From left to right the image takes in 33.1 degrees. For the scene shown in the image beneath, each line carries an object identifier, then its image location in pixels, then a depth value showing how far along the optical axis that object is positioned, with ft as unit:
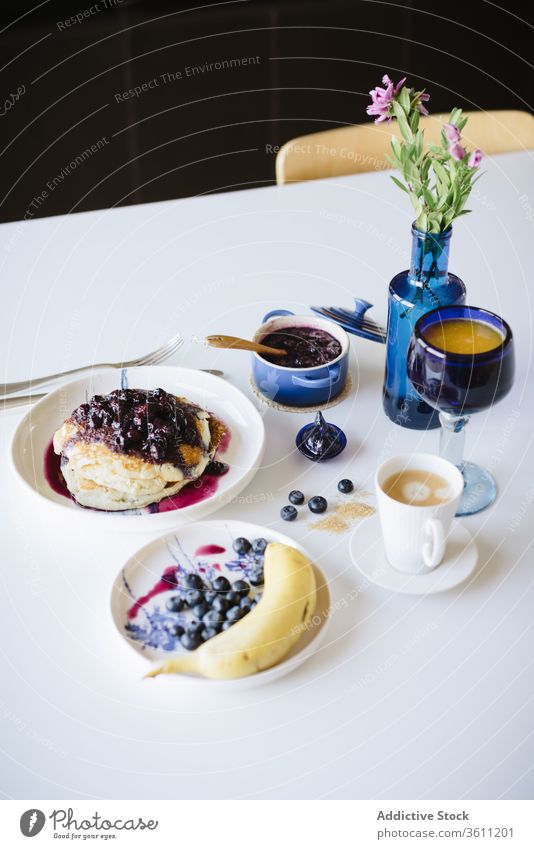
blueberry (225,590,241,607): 3.29
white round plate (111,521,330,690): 3.17
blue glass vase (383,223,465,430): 3.85
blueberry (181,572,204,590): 3.40
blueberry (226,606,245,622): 3.23
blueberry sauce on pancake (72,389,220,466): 3.80
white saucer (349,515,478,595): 3.42
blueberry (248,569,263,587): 3.40
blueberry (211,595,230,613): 3.26
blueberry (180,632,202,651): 3.15
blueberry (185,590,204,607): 3.31
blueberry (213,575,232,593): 3.36
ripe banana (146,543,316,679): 3.04
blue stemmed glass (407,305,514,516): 3.43
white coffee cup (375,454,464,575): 3.29
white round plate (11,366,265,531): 3.67
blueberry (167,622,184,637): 3.21
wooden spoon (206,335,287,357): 4.30
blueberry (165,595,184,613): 3.29
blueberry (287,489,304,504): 3.84
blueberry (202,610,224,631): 3.22
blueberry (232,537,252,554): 3.52
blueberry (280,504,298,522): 3.76
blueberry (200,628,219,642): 3.18
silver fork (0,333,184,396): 4.54
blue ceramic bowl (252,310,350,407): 4.24
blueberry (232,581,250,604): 3.34
